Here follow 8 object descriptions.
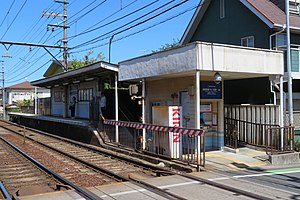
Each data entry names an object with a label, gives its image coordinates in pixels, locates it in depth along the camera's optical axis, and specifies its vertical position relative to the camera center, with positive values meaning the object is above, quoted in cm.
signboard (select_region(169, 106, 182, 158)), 1212 -93
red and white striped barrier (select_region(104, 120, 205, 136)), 1069 -72
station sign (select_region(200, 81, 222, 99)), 1375 +71
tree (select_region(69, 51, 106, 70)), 4631 +646
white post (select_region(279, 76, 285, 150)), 1389 -6
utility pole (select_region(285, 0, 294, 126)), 1420 +155
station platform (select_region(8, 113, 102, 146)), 1885 -136
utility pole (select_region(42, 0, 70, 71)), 3112 +790
